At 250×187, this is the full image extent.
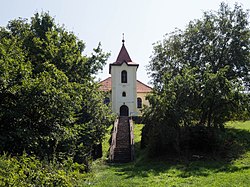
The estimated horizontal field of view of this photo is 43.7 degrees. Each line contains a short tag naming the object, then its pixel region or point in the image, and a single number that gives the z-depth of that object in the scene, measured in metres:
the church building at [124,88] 44.69
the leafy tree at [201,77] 20.14
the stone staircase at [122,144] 21.95
